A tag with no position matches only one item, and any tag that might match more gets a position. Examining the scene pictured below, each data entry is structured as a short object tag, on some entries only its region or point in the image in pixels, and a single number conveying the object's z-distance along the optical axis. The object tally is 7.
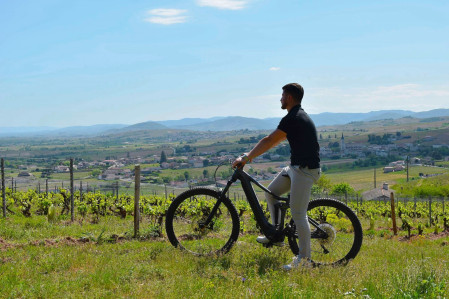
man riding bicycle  5.54
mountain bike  6.11
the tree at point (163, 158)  141.75
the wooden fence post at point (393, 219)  14.01
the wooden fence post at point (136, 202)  8.23
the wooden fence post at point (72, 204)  12.27
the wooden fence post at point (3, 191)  12.73
